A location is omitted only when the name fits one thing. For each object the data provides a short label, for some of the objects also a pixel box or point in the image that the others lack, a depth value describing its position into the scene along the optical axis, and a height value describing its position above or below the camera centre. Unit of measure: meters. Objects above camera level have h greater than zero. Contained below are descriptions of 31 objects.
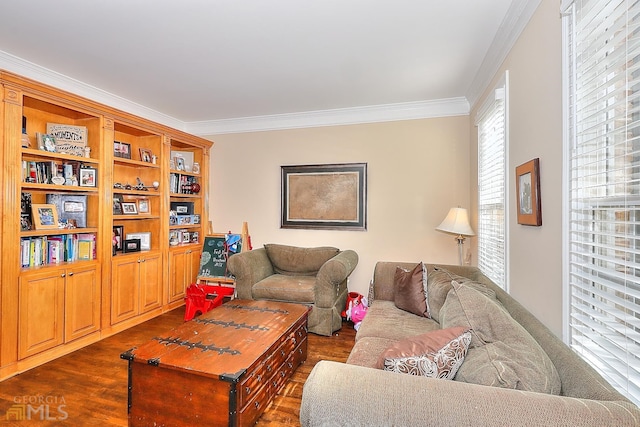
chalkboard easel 4.25 -0.55
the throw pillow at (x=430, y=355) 1.23 -0.59
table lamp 3.11 -0.09
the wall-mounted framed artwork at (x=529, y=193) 1.71 +0.13
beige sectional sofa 0.88 -0.57
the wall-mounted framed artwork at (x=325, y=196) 4.08 +0.25
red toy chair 3.66 -1.05
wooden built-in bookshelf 2.46 -0.17
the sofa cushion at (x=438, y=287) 2.41 -0.59
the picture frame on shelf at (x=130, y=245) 3.62 -0.38
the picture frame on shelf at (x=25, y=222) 2.69 -0.08
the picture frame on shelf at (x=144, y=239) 3.81 -0.32
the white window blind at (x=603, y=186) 1.04 +0.12
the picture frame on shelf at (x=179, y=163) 4.33 +0.73
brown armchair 3.29 -0.76
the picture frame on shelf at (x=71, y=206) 3.06 +0.08
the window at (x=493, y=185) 2.39 +0.28
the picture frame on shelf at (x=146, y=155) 3.84 +0.75
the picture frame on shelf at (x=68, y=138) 2.98 +0.76
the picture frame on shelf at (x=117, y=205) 3.60 +0.10
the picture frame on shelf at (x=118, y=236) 3.53 -0.26
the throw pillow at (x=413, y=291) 2.58 -0.67
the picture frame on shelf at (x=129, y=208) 3.68 +0.07
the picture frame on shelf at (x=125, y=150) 3.61 +0.76
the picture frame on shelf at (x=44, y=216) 2.77 -0.02
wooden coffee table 1.67 -0.94
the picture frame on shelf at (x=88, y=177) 3.09 +0.38
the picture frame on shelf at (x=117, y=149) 3.50 +0.75
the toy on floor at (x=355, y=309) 3.53 -1.11
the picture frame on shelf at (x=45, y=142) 2.82 +0.67
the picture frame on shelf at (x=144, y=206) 3.92 +0.10
